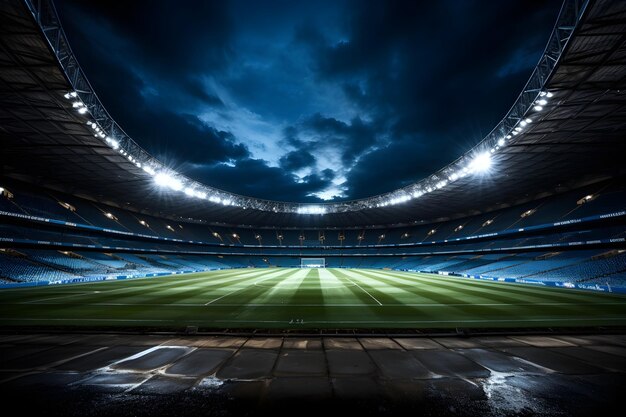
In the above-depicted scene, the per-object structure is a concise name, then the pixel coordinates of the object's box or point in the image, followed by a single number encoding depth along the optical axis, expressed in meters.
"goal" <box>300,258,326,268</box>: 61.56
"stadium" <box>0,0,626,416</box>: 4.59
